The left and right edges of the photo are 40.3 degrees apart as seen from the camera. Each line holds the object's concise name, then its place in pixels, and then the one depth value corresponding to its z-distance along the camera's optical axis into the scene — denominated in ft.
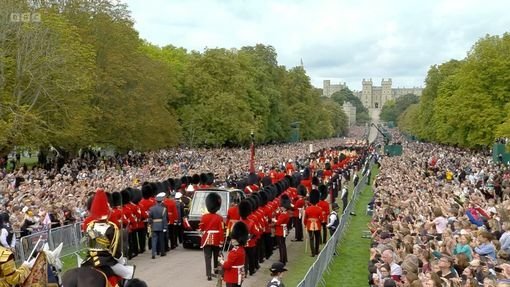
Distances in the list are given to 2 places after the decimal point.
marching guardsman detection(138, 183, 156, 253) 57.19
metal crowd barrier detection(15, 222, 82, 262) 49.81
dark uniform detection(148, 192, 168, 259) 55.47
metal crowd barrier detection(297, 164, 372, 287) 37.70
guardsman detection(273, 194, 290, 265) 55.62
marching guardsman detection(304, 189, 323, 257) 57.67
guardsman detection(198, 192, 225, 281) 46.39
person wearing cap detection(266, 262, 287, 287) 31.32
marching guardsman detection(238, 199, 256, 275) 48.29
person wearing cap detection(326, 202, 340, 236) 62.22
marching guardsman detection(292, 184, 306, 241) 64.69
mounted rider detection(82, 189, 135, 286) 21.86
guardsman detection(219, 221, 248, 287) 38.58
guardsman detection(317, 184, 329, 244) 59.98
